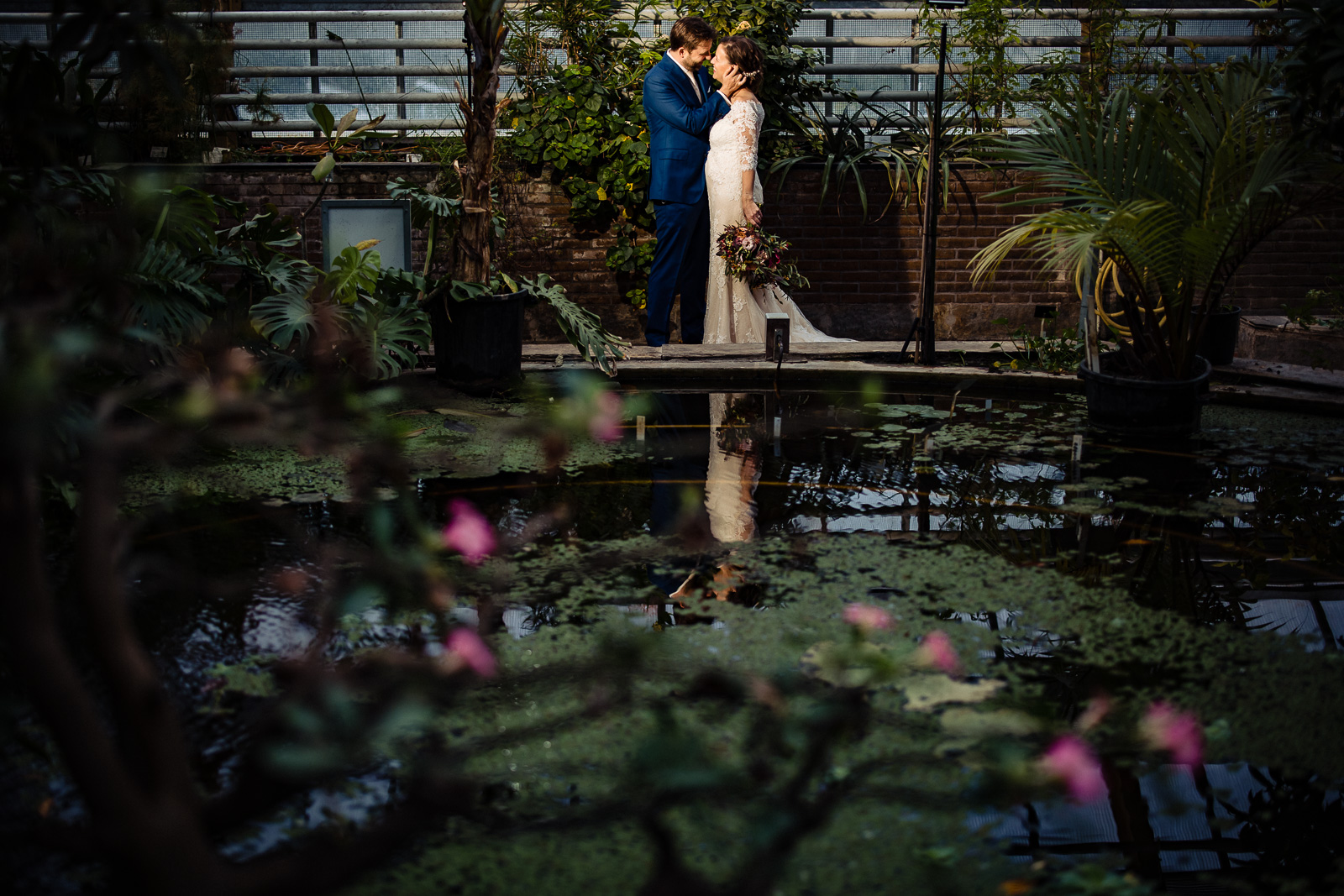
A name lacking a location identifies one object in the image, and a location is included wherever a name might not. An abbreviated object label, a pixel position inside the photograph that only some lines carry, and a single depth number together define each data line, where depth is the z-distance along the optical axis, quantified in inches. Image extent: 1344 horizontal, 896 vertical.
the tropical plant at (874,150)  326.3
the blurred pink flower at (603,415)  65.4
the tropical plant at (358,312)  216.8
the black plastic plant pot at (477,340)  250.5
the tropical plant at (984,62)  335.9
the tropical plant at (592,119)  321.1
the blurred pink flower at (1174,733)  95.0
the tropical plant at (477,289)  251.0
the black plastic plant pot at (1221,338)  259.0
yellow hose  235.4
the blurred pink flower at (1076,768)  80.7
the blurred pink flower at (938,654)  109.0
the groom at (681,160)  297.3
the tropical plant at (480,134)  245.0
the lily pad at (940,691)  101.9
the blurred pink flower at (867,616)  115.4
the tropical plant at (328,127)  241.4
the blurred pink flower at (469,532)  101.7
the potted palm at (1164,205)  199.3
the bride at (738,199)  293.6
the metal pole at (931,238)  255.8
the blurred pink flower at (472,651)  75.4
